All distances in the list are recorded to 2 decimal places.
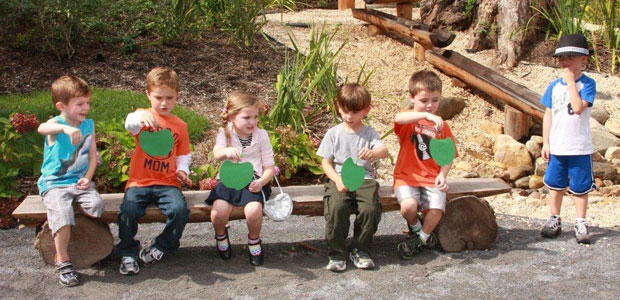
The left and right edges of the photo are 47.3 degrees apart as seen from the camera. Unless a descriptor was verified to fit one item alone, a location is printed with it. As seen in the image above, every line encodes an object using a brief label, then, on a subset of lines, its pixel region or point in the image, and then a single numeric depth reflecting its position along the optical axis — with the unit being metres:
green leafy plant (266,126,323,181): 5.76
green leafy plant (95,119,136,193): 5.37
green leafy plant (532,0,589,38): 8.40
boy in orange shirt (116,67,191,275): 4.11
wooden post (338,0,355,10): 12.23
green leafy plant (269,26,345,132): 6.26
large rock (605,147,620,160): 7.17
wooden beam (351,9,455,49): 8.56
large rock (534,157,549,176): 6.91
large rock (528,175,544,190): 6.75
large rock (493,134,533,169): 7.07
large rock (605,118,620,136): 7.59
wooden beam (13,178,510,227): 4.22
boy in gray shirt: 4.20
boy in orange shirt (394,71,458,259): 4.32
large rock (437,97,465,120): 7.76
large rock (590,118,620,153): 7.29
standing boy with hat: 4.54
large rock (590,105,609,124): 7.71
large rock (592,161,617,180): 6.77
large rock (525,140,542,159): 7.20
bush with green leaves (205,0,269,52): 7.95
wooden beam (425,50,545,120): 7.33
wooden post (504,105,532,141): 7.40
